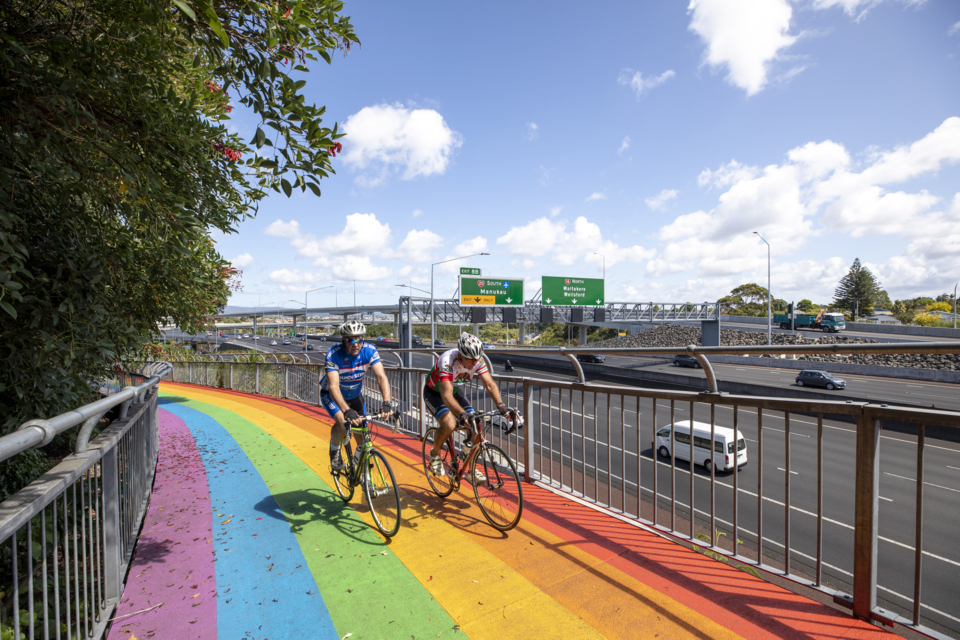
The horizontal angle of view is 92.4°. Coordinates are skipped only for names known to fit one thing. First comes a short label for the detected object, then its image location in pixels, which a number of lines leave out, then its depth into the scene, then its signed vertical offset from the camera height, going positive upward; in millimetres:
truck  46438 -397
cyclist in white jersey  4277 -629
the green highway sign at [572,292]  37562 +1978
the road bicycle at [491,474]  4039 -1484
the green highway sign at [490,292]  35031 +1768
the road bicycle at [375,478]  4109 -1565
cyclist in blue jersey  4465 -585
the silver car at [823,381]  23672 -3389
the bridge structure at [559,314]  34656 +126
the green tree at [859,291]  80750 +4841
